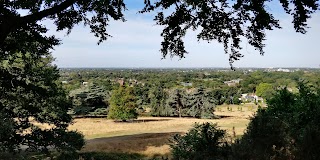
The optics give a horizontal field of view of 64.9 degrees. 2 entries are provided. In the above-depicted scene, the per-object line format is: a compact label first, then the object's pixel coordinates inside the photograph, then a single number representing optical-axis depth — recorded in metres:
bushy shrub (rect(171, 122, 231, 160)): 4.85
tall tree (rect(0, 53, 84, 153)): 12.84
